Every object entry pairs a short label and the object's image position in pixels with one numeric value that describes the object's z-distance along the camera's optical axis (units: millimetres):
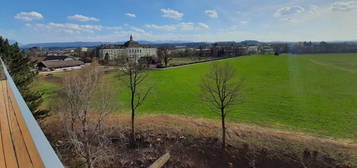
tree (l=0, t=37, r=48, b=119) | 12962
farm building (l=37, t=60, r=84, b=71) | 50438
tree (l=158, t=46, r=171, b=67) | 52844
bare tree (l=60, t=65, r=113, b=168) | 10875
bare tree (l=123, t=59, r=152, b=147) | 14327
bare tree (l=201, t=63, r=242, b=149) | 13859
